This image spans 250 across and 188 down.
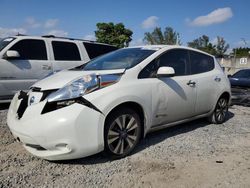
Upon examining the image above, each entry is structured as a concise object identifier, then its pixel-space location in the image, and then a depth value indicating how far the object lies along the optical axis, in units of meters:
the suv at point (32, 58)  4.52
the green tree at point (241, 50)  44.41
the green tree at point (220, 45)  40.75
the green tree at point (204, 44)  39.50
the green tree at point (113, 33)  33.36
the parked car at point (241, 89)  5.99
